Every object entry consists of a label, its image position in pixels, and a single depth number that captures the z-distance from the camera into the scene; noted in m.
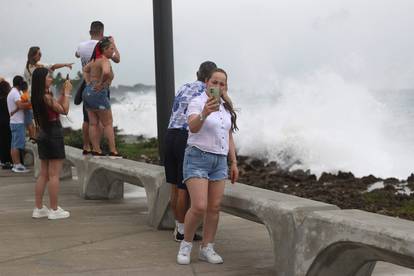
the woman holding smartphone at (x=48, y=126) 6.98
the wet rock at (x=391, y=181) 12.77
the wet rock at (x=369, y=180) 12.67
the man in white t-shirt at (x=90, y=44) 8.35
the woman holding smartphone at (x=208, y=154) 5.10
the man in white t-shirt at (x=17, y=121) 11.60
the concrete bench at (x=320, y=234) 3.84
